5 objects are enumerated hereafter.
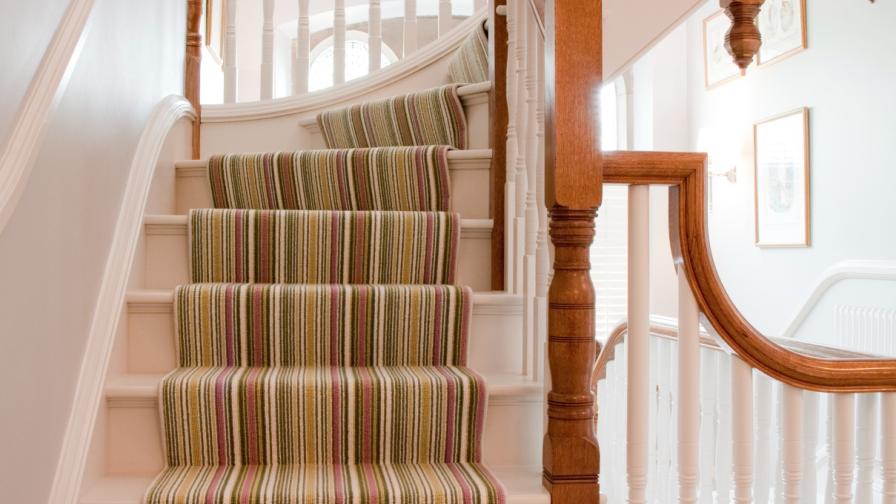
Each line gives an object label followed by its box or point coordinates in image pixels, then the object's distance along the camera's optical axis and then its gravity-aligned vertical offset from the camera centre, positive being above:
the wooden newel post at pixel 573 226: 1.34 +0.07
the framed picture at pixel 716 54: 5.52 +1.52
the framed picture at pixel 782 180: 4.58 +0.51
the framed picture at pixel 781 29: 4.61 +1.41
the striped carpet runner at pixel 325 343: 1.52 -0.17
